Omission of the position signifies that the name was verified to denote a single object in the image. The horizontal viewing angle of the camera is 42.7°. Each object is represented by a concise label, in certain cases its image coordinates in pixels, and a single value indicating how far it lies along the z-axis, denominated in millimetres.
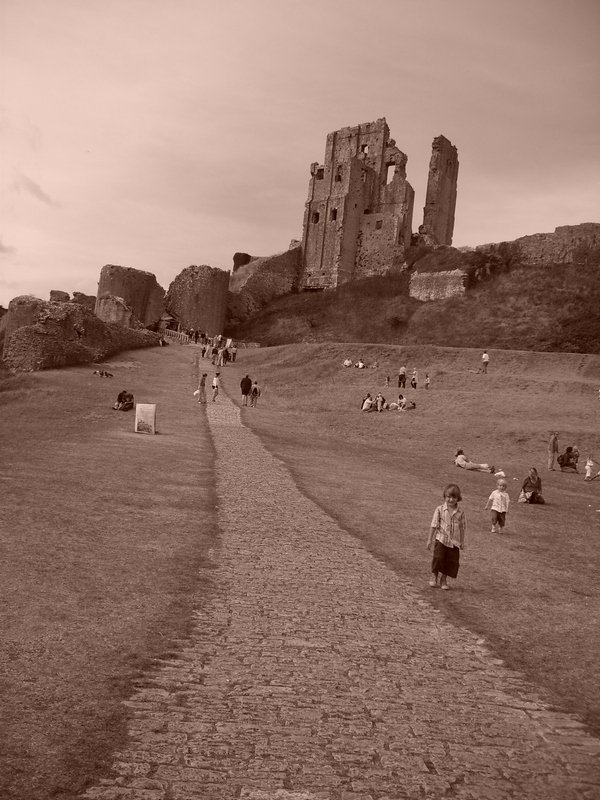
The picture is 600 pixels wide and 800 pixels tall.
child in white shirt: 14941
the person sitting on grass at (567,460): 25188
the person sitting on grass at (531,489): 19453
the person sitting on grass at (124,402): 28625
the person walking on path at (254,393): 34062
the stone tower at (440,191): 77312
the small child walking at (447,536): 10672
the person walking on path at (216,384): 34694
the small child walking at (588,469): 24203
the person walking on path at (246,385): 34406
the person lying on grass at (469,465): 24447
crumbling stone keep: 73438
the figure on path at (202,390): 32969
